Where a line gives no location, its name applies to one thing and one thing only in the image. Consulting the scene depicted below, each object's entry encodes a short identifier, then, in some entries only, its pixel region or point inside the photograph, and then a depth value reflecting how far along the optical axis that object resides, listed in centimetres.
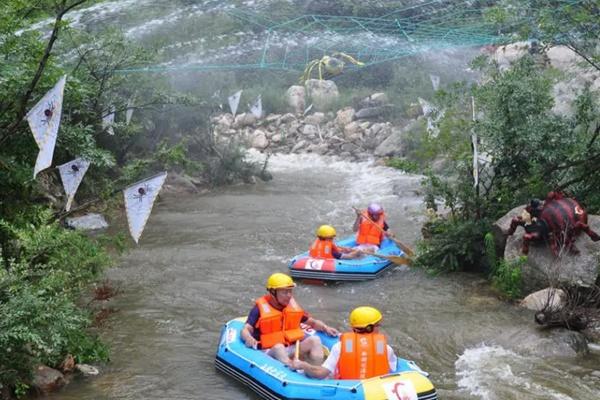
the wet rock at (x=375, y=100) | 2948
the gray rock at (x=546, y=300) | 901
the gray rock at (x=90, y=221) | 1636
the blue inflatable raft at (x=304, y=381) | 662
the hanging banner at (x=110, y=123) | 981
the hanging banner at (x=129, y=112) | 1585
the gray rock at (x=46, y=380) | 734
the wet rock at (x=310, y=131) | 2948
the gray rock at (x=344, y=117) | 2931
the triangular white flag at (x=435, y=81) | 2070
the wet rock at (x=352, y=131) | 2813
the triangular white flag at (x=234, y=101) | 2160
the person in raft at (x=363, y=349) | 686
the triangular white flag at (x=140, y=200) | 803
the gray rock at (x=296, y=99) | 3195
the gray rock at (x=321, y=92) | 3156
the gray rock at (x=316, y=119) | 3045
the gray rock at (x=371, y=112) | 2903
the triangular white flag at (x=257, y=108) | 2748
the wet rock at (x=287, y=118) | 3106
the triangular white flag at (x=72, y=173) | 820
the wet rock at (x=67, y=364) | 779
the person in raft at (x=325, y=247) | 1241
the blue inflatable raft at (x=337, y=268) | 1209
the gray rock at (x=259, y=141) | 2948
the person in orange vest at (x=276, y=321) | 799
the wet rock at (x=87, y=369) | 805
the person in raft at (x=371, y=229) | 1324
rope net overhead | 1878
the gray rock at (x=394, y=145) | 2508
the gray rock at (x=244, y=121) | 3158
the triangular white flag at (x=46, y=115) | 684
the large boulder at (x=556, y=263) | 965
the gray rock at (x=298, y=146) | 2869
